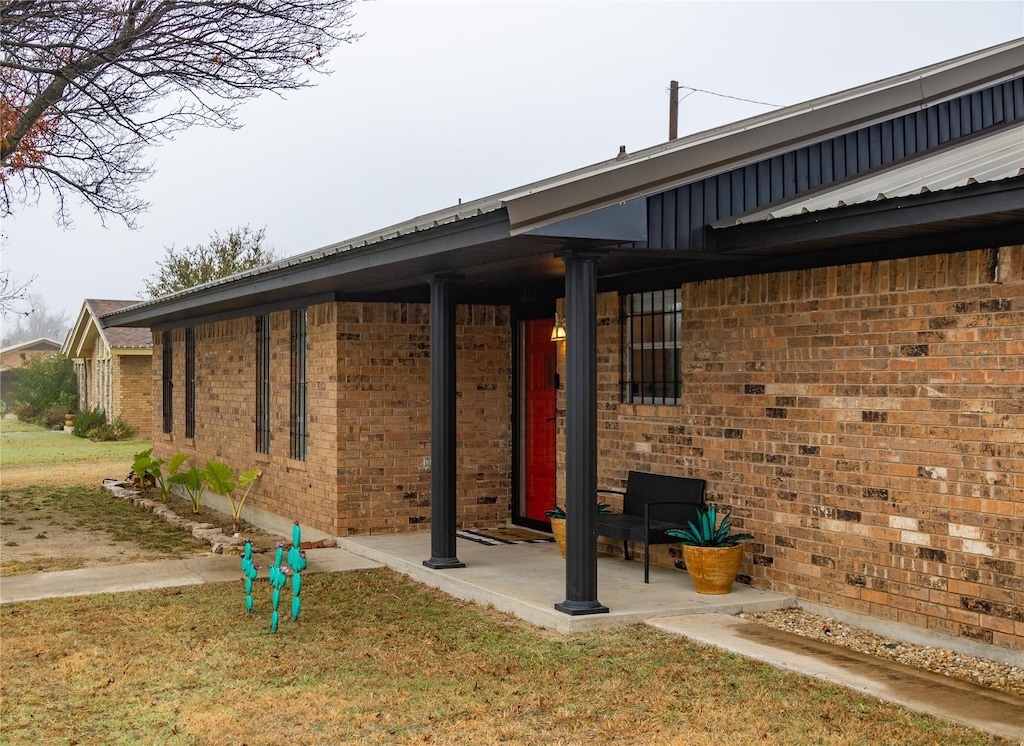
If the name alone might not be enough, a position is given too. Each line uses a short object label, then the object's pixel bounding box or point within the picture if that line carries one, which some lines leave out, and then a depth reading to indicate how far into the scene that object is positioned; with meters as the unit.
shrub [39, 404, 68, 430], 38.69
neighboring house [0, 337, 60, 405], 64.94
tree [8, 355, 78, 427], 40.03
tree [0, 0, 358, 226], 11.55
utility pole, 22.64
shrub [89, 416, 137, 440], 30.95
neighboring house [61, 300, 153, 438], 32.16
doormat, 10.55
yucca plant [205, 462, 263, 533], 12.32
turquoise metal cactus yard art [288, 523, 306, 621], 7.46
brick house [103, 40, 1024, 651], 6.31
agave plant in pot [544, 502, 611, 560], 9.02
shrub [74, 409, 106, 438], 32.81
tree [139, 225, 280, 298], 36.94
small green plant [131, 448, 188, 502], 15.30
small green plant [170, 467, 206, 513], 13.54
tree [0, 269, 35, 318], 14.71
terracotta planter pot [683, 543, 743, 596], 7.58
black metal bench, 8.09
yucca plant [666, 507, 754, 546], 7.73
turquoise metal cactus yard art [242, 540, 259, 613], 7.50
